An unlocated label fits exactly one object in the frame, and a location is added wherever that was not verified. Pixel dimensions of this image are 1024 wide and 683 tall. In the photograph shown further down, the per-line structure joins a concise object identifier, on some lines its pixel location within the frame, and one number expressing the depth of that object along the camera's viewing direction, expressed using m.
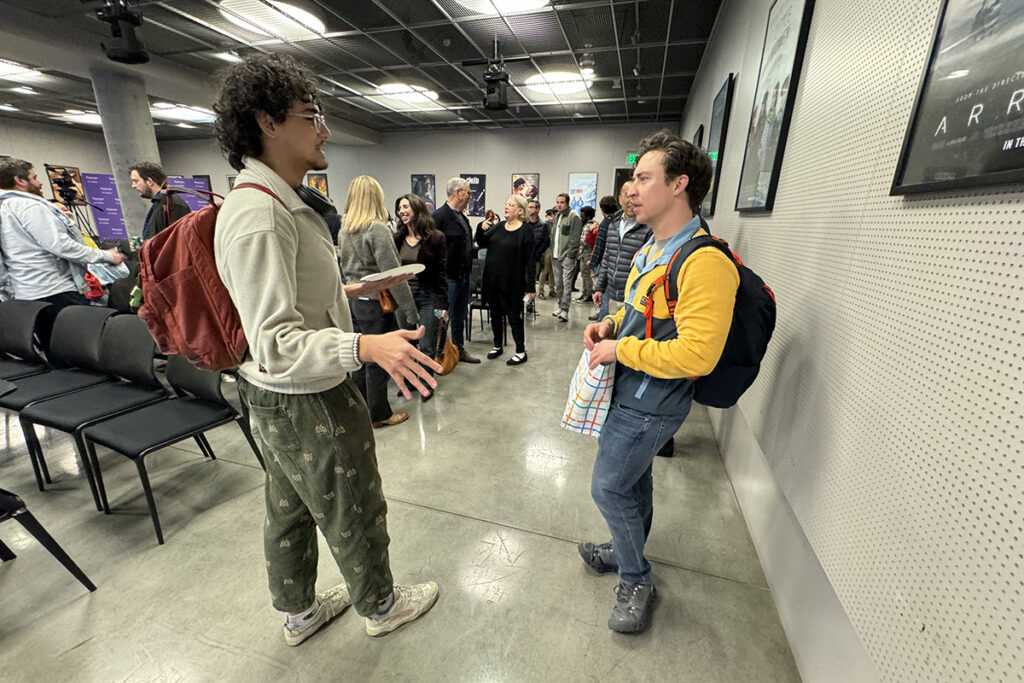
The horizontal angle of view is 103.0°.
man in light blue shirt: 2.52
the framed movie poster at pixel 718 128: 3.25
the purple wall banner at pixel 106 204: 10.01
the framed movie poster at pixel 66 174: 10.69
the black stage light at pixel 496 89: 5.05
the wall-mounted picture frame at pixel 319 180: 11.48
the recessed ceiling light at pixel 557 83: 6.38
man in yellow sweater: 1.01
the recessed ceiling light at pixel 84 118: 9.46
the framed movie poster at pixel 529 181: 9.97
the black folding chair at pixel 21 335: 2.43
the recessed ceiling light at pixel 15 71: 6.07
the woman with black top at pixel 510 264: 3.69
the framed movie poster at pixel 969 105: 0.64
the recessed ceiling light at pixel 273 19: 4.41
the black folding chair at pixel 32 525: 1.38
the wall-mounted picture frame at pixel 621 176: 9.39
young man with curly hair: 0.85
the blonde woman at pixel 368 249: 2.43
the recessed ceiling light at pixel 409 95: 7.14
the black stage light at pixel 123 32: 3.41
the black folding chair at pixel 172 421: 1.72
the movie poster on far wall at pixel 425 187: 10.64
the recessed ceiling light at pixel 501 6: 4.26
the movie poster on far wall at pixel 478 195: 10.31
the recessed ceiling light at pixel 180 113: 8.54
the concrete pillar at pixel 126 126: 5.64
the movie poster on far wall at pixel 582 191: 9.74
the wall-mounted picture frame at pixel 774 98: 1.72
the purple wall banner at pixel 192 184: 9.70
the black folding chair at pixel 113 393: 1.88
